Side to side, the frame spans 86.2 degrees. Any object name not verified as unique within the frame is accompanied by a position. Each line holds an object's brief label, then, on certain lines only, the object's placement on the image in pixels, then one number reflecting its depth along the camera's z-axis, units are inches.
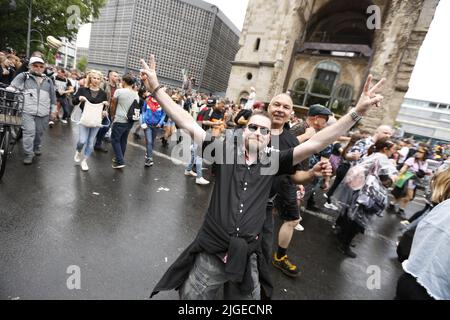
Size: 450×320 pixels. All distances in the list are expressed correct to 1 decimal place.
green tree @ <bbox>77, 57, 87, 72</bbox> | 3218.0
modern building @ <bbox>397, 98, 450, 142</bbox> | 2768.2
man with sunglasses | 62.4
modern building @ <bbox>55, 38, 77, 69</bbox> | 3016.7
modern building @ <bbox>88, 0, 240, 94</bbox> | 2154.3
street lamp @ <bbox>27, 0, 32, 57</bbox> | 661.8
